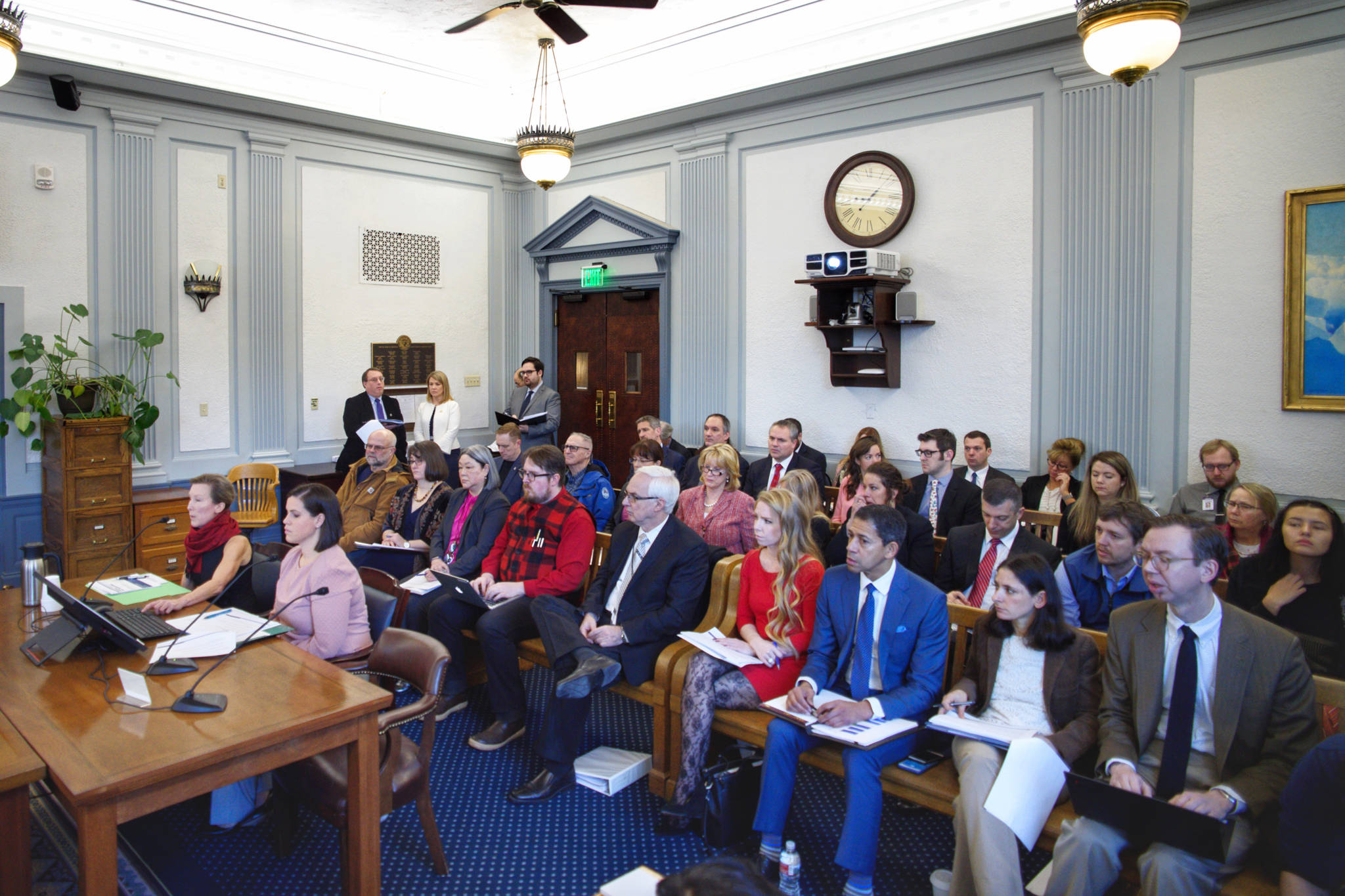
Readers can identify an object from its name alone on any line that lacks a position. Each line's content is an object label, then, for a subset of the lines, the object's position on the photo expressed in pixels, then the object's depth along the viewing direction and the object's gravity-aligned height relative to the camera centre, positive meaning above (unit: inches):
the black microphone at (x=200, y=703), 100.6 -30.1
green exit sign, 335.6 +56.5
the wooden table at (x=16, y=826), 91.1 -40.0
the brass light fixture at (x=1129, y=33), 150.0 +66.1
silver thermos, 142.9 -22.7
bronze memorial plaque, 333.7 +25.5
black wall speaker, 252.5 +94.0
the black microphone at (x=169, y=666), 113.4 -29.5
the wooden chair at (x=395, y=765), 110.0 -42.0
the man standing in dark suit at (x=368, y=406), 308.8 +8.0
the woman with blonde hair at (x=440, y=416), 314.8 +4.7
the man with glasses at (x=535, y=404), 312.7 +9.2
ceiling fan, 195.9 +94.6
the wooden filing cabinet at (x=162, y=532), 260.1 -30.0
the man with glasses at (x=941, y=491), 202.8 -13.9
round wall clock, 254.7 +66.0
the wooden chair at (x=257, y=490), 291.3 -19.5
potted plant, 241.6 +12.2
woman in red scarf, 156.1 -18.8
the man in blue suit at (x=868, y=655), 119.4 -31.2
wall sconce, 283.9 +44.4
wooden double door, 329.1 +23.8
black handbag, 126.0 -51.3
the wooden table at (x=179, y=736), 85.4 -31.7
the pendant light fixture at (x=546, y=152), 259.3 +79.5
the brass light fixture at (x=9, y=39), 182.4 +78.3
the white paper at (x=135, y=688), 102.6 -29.7
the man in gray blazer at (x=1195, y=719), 94.5 -31.8
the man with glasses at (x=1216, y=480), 194.1 -10.6
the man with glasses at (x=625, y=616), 144.6 -31.5
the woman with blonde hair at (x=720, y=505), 191.3 -16.4
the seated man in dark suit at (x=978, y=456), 227.6 -6.5
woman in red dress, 134.2 -31.5
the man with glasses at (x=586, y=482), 223.5 -12.7
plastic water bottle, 113.8 -54.7
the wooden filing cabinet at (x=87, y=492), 246.2 -17.1
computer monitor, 117.5 -26.9
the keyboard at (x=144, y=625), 125.9 -27.4
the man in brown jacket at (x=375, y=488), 220.1 -14.3
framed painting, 189.2 +27.2
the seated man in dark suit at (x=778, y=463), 244.1 -9.0
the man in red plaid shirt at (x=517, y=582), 164.2 -28.9
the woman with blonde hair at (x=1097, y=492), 183.0 -12.5
